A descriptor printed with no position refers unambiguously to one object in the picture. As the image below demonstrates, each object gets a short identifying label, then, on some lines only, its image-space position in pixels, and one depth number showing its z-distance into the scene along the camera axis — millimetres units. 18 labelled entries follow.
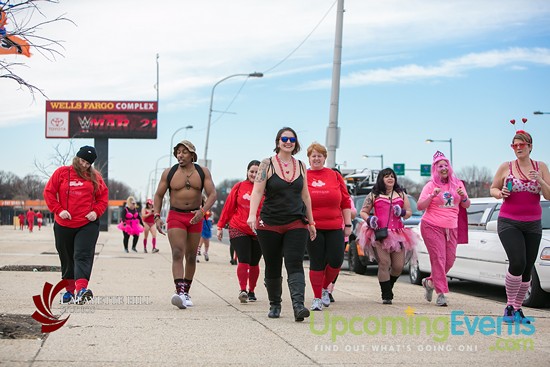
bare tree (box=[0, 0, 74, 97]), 6953
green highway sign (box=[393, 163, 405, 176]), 65938
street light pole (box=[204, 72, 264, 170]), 43475
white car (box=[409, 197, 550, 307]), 10508
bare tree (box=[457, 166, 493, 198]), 94688
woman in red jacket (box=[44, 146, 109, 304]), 9148
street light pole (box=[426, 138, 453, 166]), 62003
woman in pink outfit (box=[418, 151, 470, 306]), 10023
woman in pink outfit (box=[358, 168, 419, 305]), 10297
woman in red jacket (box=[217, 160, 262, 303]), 10266
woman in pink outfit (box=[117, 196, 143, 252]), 23719
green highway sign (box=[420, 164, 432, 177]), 62534
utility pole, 18766
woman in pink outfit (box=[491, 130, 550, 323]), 8500
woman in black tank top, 7930
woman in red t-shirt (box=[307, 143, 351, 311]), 9117
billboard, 65688
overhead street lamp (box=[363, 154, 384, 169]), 79025
